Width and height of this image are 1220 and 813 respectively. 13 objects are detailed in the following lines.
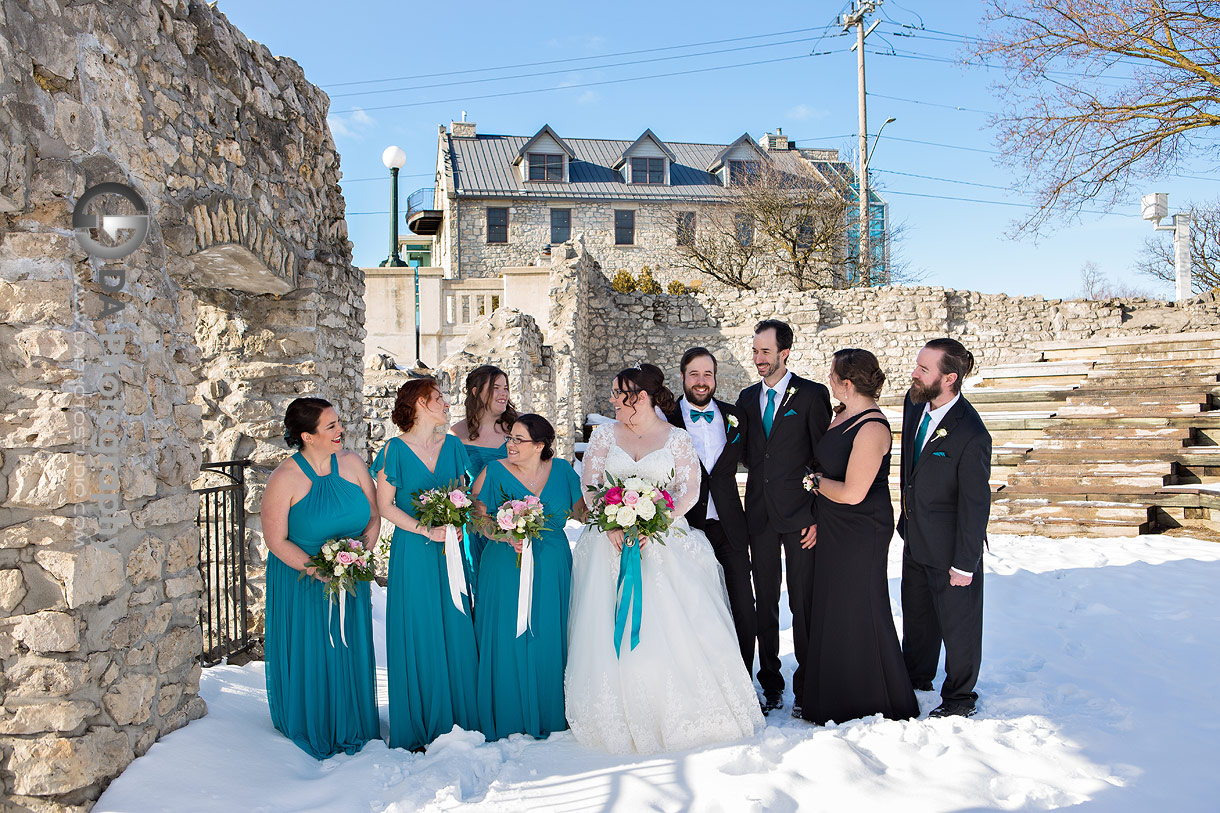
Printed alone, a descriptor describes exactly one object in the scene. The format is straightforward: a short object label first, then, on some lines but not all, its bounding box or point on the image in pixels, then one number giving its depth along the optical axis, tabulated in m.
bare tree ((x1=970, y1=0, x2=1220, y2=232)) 10.36
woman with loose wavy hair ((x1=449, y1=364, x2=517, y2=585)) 4.58
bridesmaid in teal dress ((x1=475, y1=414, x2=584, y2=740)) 3.94
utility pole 22.52
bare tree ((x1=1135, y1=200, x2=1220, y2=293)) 28.36
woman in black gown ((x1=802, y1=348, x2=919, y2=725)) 3.83
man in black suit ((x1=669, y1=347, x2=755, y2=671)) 4.30
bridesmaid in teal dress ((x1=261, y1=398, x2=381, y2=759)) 3.79
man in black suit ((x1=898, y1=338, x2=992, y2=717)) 3.81
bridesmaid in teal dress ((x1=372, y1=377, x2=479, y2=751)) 3.92
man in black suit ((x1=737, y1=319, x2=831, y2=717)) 4.17
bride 3.65
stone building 29.06
